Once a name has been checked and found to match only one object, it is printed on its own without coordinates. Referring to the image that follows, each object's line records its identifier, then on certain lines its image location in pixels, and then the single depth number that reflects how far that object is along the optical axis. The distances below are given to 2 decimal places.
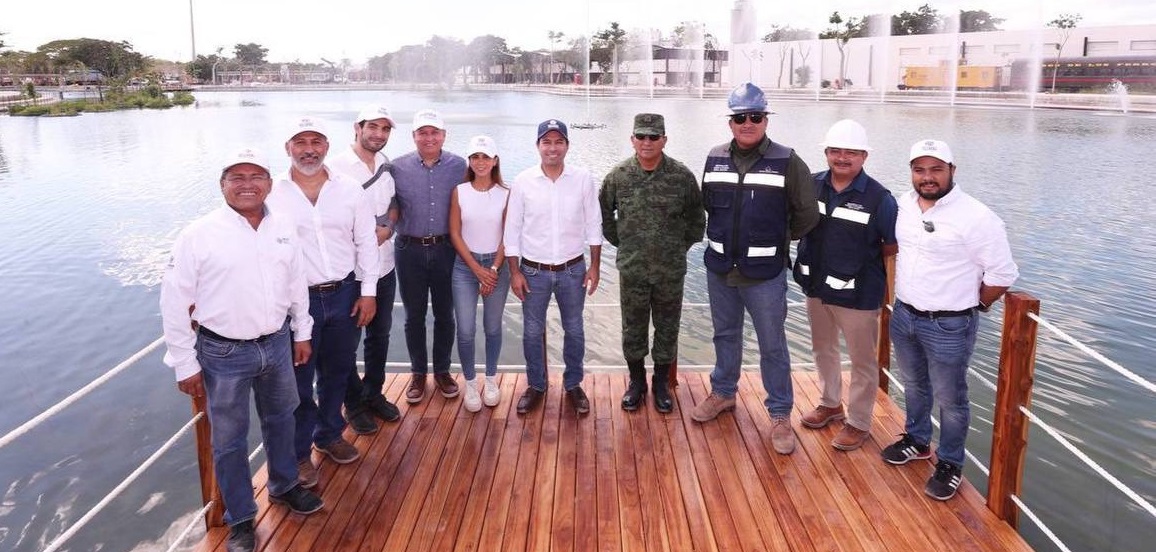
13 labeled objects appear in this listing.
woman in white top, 4.26
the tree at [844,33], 74.81
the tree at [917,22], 78.31
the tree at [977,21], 72.75
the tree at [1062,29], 59.72
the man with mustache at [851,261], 3.74
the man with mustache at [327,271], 3.51
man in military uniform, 4.18
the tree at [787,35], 80.00
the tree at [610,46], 100.56
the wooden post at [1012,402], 3.18
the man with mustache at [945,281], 3.28
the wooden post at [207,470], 3.21
